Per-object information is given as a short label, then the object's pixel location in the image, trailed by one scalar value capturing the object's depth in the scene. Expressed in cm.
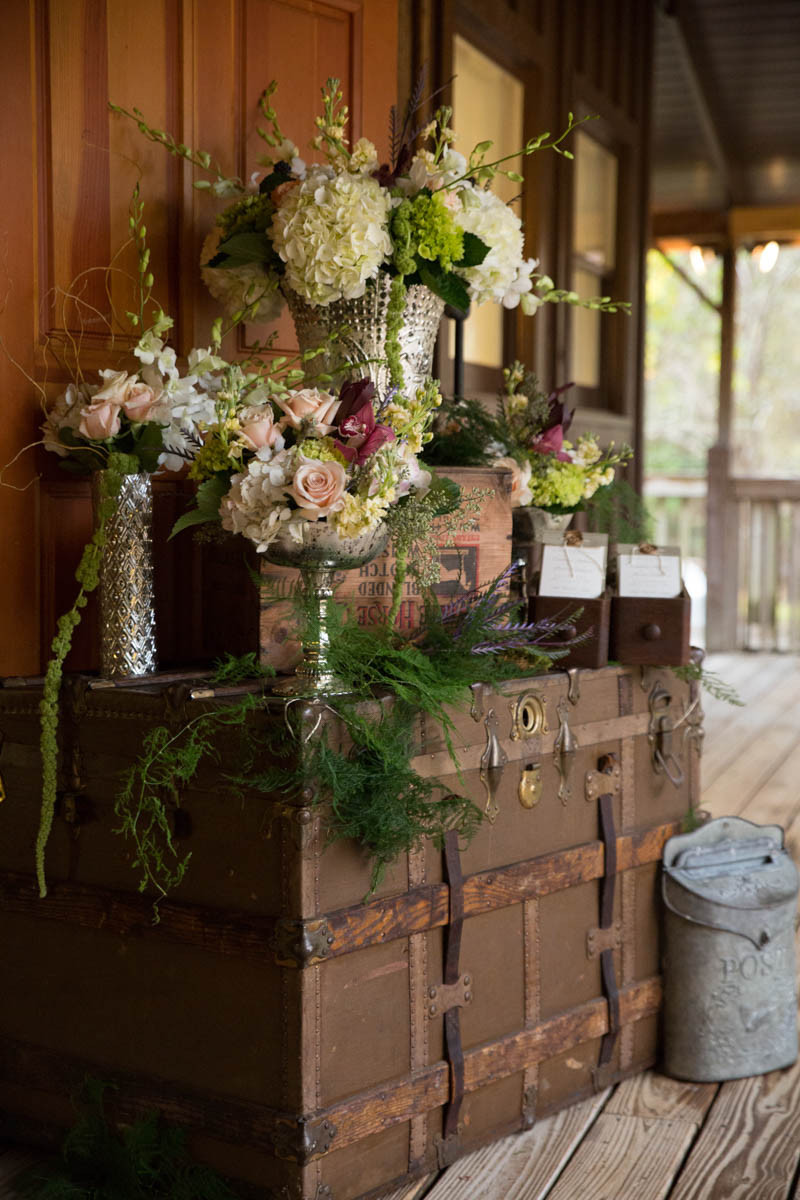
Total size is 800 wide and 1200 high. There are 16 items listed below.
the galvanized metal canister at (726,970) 248
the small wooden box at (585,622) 234
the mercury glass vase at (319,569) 188
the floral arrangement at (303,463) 181
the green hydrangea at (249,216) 223
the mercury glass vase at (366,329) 224
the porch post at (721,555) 785
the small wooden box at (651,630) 237
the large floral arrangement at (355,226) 209
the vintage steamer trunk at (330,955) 187
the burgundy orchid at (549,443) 256
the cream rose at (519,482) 245
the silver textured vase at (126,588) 212
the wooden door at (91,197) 220
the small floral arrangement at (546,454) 254
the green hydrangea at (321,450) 182
